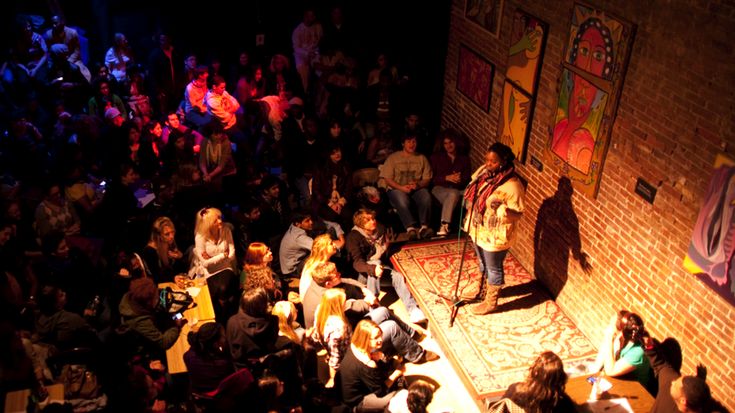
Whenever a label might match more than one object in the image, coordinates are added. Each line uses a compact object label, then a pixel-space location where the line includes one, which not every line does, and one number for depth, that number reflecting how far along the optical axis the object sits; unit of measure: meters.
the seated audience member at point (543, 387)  4.78
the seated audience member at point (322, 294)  6.11
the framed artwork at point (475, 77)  7.72
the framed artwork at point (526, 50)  6.59
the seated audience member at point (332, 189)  7.79
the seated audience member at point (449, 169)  7.97
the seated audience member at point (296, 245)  6.87
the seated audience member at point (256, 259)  6.32
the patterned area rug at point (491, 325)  6.07
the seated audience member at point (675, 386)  4.63
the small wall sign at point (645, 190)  5.40
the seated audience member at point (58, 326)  5.39
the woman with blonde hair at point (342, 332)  5.73
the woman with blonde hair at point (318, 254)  6.31
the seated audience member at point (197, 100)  9.14
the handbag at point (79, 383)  5.00
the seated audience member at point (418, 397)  4.96
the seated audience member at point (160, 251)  6.52
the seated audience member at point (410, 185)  7.85
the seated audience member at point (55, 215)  6.76
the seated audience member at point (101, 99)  8.80
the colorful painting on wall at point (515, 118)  6.94
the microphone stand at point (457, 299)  6.61
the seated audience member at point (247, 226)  7.18
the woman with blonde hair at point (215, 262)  6.55
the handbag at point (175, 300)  6.02
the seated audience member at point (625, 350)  5.36
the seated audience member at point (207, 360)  5.11
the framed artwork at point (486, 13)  7.38
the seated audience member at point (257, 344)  5.49
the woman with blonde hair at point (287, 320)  6.08
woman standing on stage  5.84
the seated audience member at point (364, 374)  5.37
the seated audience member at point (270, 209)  7.36
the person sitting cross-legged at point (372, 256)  6.91
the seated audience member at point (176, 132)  8.29
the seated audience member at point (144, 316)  5.63
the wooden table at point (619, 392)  5.23
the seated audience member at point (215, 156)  8.14
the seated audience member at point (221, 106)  9.09
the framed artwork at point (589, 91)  5.59
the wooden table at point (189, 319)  5.55
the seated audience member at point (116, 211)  7.11
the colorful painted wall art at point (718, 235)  4.71
